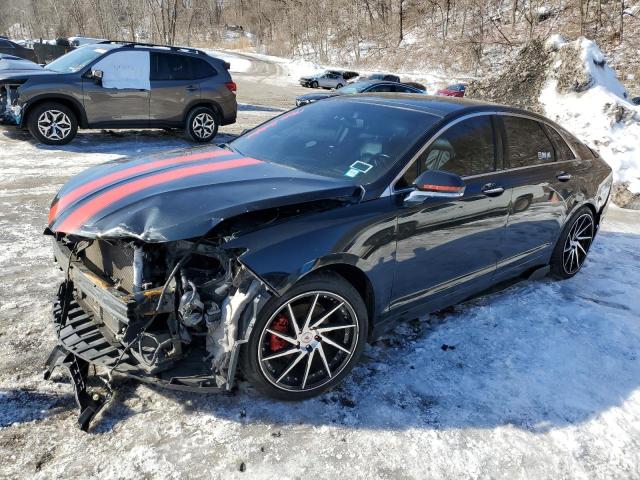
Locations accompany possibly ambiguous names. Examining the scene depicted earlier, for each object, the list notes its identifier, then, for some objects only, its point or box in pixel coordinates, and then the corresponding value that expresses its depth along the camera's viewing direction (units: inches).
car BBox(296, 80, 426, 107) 603.5
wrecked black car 99.7
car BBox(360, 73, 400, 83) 1130.2
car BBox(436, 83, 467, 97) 942.5
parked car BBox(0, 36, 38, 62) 826.1
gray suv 331.9
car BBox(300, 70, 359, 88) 1321.4
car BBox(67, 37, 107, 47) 1015.6
